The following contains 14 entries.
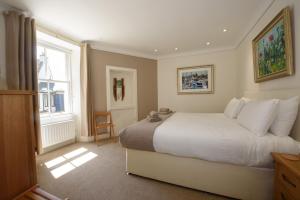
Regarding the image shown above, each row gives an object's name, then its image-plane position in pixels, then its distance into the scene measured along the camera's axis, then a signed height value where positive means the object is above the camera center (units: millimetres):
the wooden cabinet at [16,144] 1271 -428
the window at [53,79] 3021 +502
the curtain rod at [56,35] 2547 +1348
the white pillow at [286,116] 1419 -214
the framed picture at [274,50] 1540 +625
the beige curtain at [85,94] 3408 +141
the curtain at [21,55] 2055 +720
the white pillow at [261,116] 1477 -221
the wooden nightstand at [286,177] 984 -632
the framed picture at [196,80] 4195 +566
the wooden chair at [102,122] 3536 -617
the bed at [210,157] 1394 -687
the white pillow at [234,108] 2535 -212
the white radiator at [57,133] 2828 -721
